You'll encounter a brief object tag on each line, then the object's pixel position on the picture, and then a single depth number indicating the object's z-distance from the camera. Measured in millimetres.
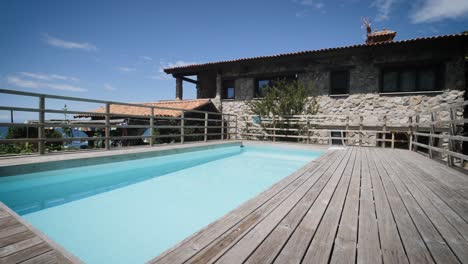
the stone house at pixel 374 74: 8297
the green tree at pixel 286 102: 10078
